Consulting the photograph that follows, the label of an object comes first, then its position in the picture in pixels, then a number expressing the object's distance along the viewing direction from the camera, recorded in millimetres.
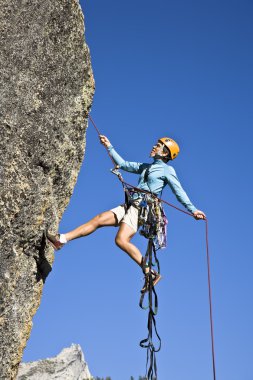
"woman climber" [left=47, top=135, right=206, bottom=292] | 11758
